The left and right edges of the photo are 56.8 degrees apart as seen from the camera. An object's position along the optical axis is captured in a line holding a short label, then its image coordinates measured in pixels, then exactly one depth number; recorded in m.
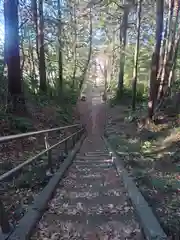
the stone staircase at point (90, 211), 1.87
